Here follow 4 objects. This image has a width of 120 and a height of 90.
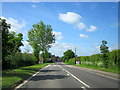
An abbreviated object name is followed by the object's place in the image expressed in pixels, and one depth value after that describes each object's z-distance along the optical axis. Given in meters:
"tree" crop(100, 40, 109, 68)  18.52
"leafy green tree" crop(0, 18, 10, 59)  11.94
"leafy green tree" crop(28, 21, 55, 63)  38.08
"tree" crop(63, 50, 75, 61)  87.99
